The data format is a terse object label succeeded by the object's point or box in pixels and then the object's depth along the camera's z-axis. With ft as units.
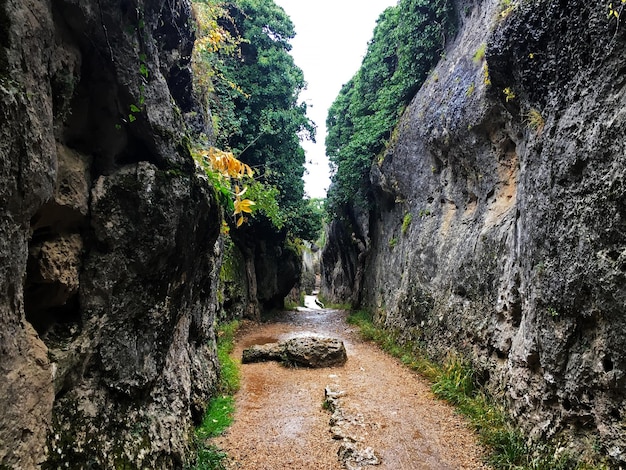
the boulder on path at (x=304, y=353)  31.89
